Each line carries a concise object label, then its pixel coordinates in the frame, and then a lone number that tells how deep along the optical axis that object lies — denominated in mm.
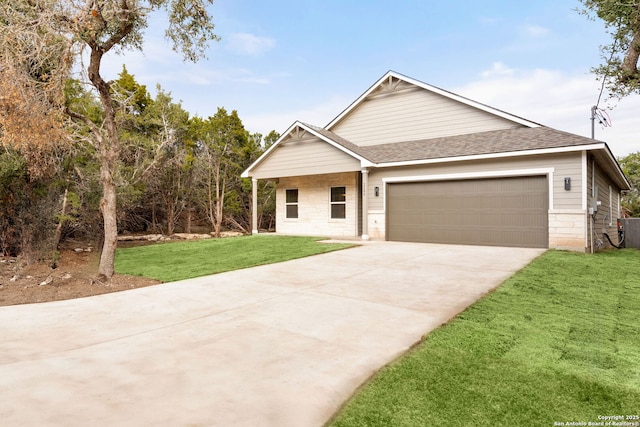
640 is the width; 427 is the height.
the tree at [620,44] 10102
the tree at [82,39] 5996
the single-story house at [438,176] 10148
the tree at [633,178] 28719
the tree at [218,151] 18406
